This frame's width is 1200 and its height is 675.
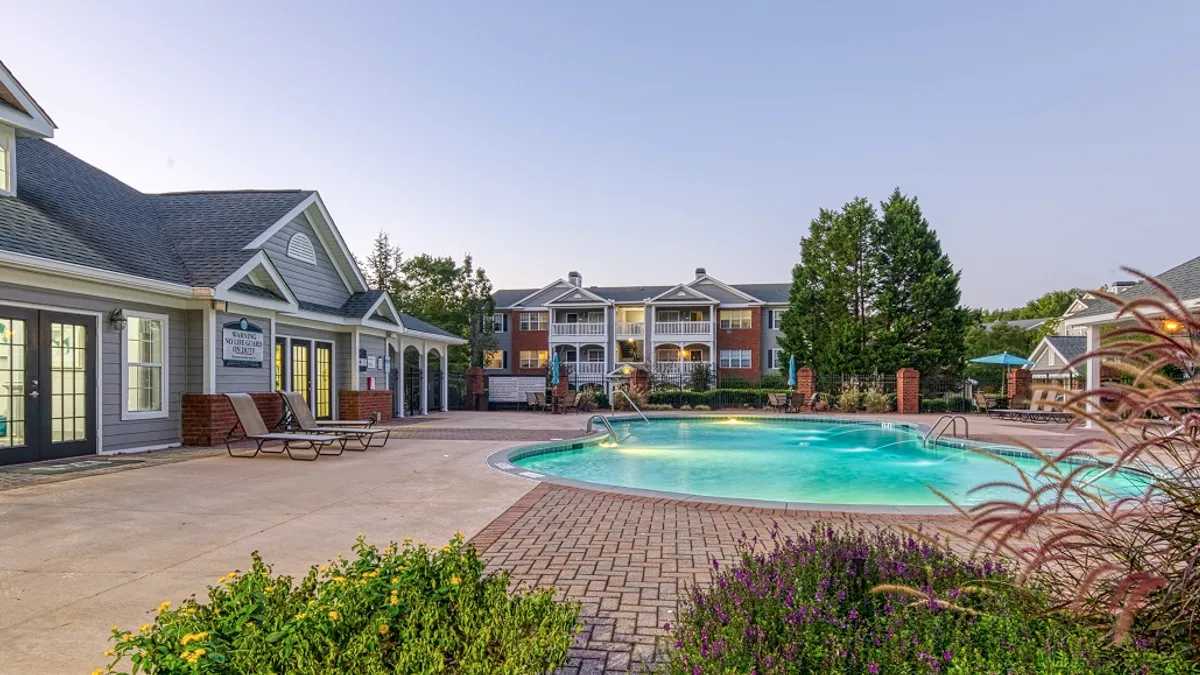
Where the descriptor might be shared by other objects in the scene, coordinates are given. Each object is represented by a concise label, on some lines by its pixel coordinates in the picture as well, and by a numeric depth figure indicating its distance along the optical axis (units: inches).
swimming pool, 375.9
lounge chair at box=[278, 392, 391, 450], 463.8
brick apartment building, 1551.4
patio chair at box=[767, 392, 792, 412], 906.7
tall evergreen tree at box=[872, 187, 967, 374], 1083.9
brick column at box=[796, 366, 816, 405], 969.5
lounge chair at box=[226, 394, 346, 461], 396.8
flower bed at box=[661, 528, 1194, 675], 82.4
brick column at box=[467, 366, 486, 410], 979.3
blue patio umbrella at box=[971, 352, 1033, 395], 967.1
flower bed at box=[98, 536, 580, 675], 84.4
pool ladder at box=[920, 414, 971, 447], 577.0
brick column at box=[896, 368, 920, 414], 912.3
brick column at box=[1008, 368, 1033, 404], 931.3
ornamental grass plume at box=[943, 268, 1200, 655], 69.2
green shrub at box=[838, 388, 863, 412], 908.6
